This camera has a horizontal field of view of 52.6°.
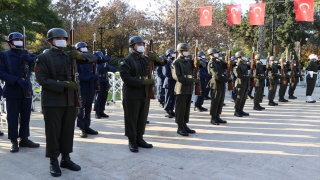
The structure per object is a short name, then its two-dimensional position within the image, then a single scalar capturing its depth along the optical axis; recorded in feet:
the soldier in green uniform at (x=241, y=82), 32.18
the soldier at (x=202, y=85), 36.45
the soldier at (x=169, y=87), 31.30
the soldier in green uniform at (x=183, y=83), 23.43
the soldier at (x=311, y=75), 45.07
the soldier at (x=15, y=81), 18.74
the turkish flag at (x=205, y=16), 56.65
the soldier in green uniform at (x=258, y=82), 37.06
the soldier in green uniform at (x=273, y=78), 41.45
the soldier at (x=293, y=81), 47.94
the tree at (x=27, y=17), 73.92
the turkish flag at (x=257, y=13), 53.36
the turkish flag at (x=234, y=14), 54.95
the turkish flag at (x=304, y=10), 49.96
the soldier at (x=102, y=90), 30.93
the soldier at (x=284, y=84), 44.90
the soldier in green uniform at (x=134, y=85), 19.08
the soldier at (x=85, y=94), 23.11
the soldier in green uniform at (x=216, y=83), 27.48
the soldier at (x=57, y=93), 15.05
